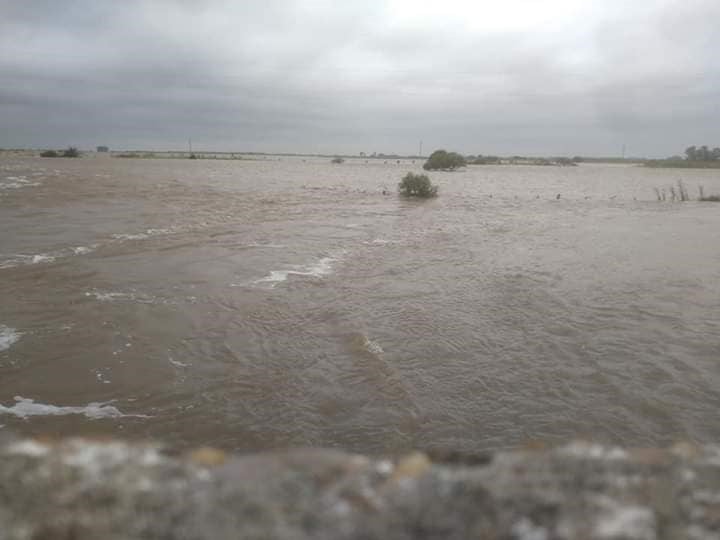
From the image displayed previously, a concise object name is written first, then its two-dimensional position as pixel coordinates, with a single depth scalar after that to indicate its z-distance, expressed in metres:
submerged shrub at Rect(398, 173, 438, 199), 38.25
